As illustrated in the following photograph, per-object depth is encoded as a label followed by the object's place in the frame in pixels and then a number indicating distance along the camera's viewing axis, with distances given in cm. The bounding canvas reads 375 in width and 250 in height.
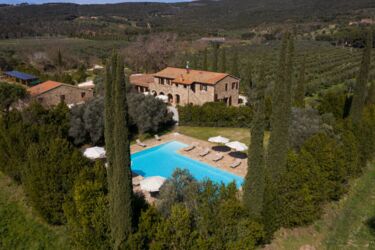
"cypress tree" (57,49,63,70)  6238
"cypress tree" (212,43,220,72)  4775
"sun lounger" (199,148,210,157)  2449
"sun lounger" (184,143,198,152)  2584
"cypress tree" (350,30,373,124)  2336
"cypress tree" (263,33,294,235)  1608
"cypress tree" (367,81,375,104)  2995
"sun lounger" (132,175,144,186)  2009
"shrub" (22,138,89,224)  1488
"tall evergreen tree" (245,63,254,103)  3707
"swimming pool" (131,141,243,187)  2168
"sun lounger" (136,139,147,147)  2695
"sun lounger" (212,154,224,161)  2360
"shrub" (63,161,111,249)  1201
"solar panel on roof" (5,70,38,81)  4773
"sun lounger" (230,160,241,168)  2239
